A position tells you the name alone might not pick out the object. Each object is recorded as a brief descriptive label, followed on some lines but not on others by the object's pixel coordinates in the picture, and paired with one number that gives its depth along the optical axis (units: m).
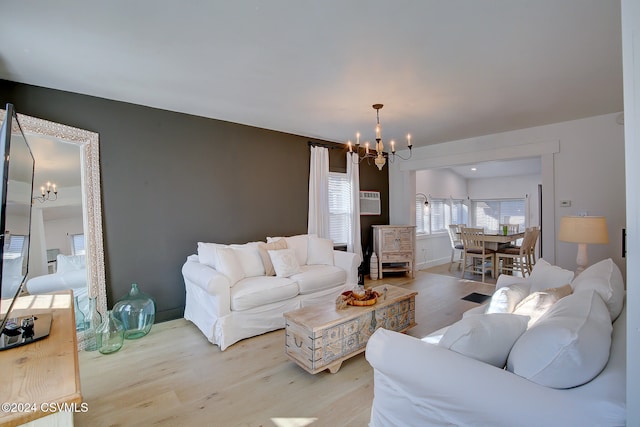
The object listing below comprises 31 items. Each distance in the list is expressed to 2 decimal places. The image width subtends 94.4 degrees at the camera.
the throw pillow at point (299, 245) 3.97
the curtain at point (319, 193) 4.80
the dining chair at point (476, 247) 5.57
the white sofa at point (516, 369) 0.94
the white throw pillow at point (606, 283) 1.43
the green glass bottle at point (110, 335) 2.69
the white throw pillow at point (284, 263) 3.44
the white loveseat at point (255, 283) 2.78
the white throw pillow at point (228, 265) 3.03
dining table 5.34
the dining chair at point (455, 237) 6.62
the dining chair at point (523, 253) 5.42
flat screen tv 1.08
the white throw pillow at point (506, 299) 1.72
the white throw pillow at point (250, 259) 3.39
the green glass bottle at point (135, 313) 2.94
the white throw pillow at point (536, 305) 1.50
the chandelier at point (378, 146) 3.06
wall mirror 2.56
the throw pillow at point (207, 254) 3.20
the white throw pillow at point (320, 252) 4.04
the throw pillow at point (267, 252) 3.53
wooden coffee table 2.19
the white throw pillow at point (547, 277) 2.09
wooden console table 0.76
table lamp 3.04
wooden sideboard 5.45
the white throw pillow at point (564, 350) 0.98
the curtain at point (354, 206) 5.32
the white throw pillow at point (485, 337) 1.18
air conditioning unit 5.67
